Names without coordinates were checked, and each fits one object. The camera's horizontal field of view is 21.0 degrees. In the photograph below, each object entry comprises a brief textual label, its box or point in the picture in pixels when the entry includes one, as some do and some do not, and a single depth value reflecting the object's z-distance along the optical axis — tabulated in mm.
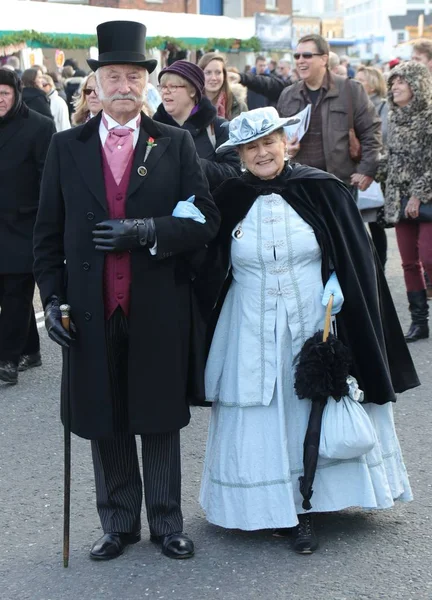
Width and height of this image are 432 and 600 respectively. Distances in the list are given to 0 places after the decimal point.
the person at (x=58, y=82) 16842
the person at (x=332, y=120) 8398
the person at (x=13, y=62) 17484
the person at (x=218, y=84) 8477
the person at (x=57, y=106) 13555
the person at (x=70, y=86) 17656
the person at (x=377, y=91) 10148
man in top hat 4305
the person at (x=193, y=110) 6547
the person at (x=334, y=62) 12183
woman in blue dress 4531
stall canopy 19281
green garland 18734
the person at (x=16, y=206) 7469
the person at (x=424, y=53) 10219
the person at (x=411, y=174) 8305
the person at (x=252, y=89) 11020
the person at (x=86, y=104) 7828
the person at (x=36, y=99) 10562
